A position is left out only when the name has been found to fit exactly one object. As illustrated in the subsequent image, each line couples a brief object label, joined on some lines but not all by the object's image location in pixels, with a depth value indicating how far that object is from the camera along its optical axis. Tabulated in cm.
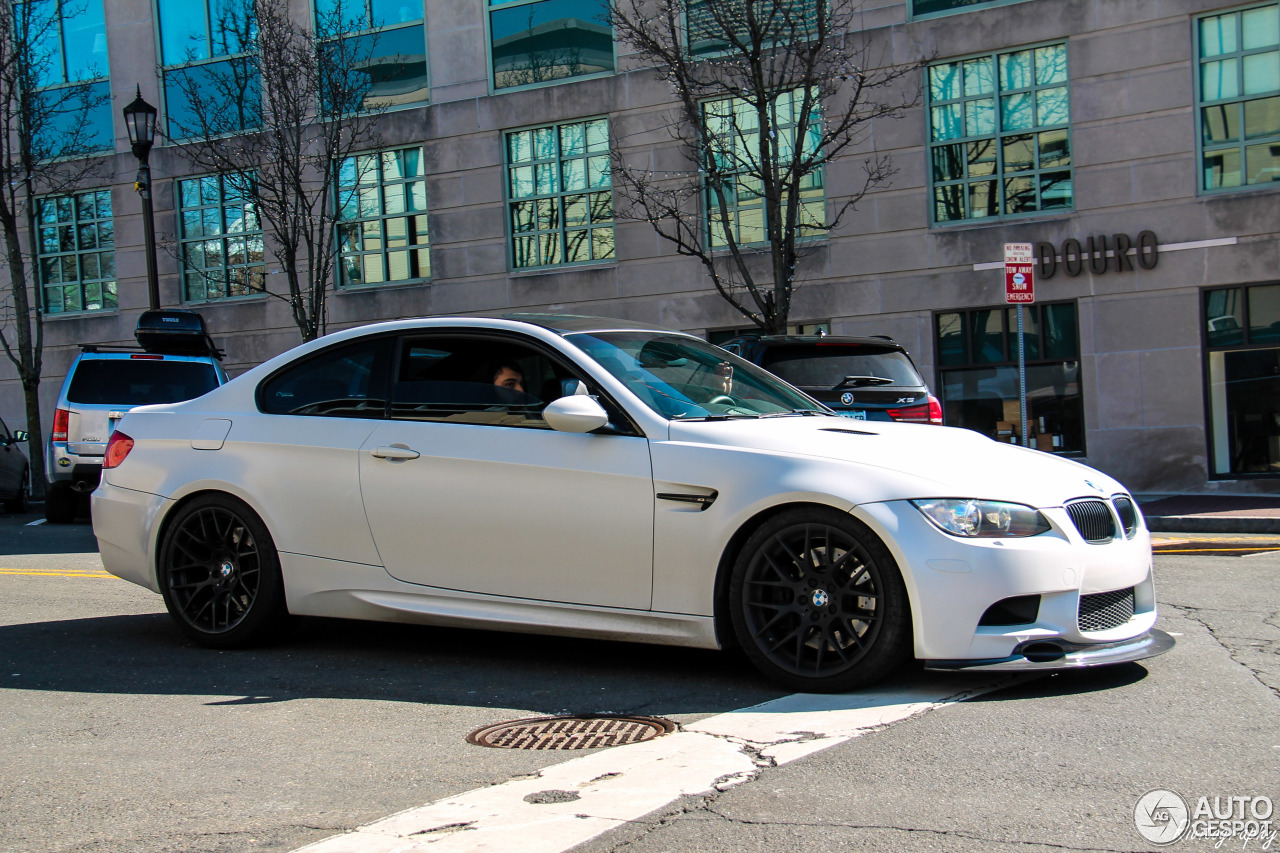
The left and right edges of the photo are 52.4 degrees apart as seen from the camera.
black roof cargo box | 1652
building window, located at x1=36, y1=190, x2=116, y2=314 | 2498
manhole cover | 446
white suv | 1480
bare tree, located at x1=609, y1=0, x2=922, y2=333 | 1641
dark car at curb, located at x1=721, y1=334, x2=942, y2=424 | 1005
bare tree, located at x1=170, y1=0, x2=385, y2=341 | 2022
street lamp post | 1844
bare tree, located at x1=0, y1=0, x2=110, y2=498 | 2277
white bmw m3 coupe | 481
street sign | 1341
